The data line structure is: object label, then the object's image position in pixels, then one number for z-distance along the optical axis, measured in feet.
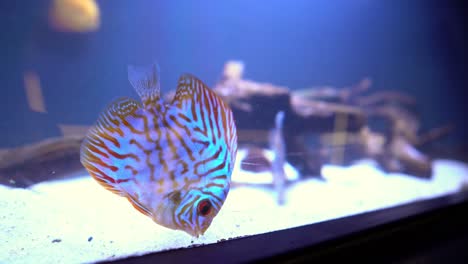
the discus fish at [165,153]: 0.88
